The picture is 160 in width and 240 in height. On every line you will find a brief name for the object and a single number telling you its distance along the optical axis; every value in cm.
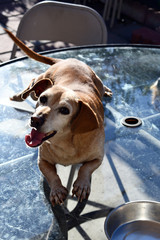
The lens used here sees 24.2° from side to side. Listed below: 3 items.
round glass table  158
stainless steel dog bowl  149
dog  144
